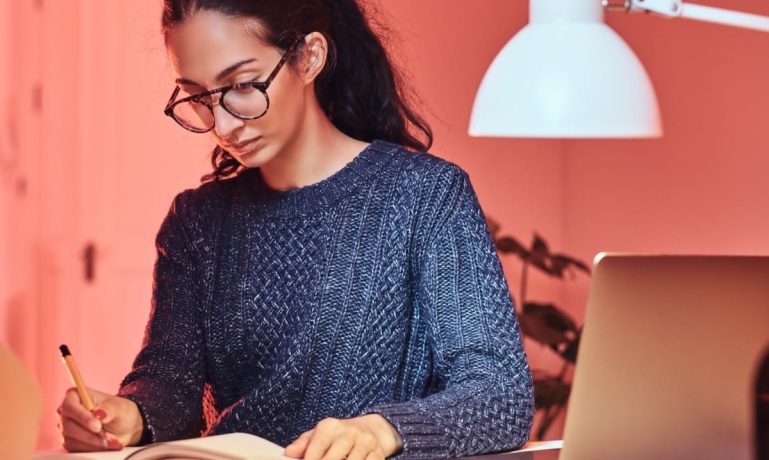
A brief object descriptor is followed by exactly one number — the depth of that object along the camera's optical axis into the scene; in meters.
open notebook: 1.58
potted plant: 3.40
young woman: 1.91
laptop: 1.48
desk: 1.76
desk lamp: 1.65
